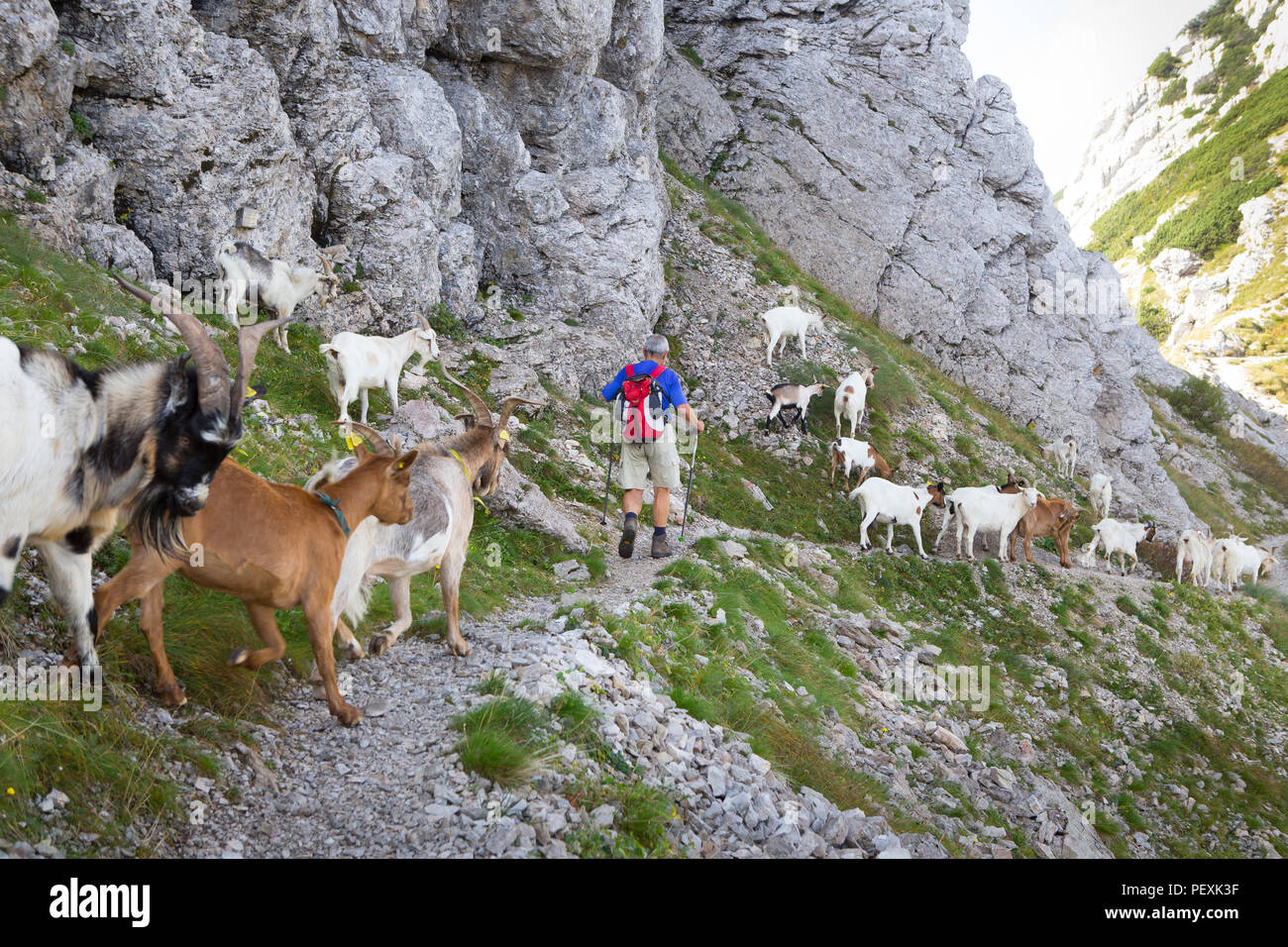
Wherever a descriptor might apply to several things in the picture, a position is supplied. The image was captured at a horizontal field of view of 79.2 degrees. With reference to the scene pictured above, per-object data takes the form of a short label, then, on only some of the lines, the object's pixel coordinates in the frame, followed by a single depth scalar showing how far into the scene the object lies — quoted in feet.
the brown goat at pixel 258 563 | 13.84
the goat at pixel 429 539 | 17.72
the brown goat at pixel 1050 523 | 58.90
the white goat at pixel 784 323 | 70.38
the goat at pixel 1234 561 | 67.77
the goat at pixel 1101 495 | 77.46
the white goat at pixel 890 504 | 54.08
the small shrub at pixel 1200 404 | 126.00
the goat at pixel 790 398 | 64.39
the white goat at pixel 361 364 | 37.01
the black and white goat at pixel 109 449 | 12.91
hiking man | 35.76
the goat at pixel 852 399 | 65.98
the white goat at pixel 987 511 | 55.72
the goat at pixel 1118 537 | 64.80
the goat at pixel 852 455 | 60.80
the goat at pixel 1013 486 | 59.52
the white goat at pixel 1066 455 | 86.22
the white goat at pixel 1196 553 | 66.86
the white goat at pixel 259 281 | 42.55
